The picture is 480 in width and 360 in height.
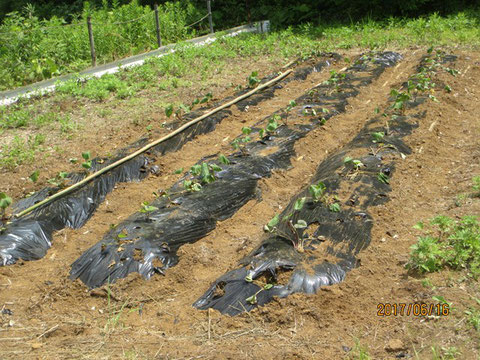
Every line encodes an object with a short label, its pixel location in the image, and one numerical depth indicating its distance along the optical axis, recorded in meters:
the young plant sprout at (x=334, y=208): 4.68
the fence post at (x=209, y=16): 15.98
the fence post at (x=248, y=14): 16.75
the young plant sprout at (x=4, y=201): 5.26
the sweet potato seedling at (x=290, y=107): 7.52
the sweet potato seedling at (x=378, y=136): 6.13
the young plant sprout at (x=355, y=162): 5.41
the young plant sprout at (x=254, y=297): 3.79
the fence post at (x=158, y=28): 13.23
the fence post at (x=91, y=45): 11.18
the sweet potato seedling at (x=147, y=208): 5.14
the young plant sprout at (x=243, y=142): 6.59
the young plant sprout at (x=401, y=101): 7.19
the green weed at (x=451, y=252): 3.79
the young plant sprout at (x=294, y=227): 4.25
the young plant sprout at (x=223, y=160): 5.93
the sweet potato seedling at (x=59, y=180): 6.02
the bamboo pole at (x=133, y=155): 5.70
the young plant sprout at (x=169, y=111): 7.75
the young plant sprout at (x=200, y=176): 5.61
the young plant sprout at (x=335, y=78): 9.31
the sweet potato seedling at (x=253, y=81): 9.55
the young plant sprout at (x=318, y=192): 4.69
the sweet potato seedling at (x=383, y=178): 5.33
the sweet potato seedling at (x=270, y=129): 6.84
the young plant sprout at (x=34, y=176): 5.89
